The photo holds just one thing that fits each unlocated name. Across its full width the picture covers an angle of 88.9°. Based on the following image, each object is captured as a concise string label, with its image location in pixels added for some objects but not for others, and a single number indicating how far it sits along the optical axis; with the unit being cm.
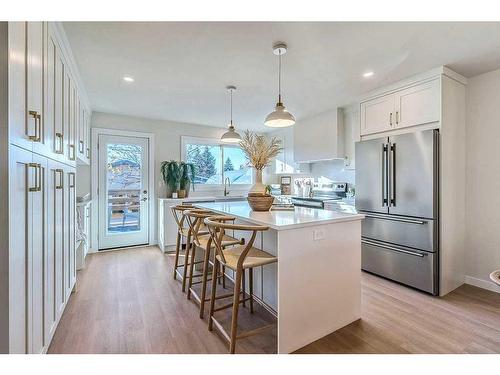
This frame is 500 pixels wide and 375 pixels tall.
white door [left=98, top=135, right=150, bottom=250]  436
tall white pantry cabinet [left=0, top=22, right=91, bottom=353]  107
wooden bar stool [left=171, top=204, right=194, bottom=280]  290
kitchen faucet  548
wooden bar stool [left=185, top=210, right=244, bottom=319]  221
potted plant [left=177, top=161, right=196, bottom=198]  474
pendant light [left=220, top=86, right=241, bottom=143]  339
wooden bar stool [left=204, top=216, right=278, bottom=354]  167
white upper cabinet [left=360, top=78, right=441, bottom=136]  270
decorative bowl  244
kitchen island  174
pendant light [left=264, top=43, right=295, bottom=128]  238
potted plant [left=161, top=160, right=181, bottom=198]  466
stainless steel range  412
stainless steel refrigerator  266
